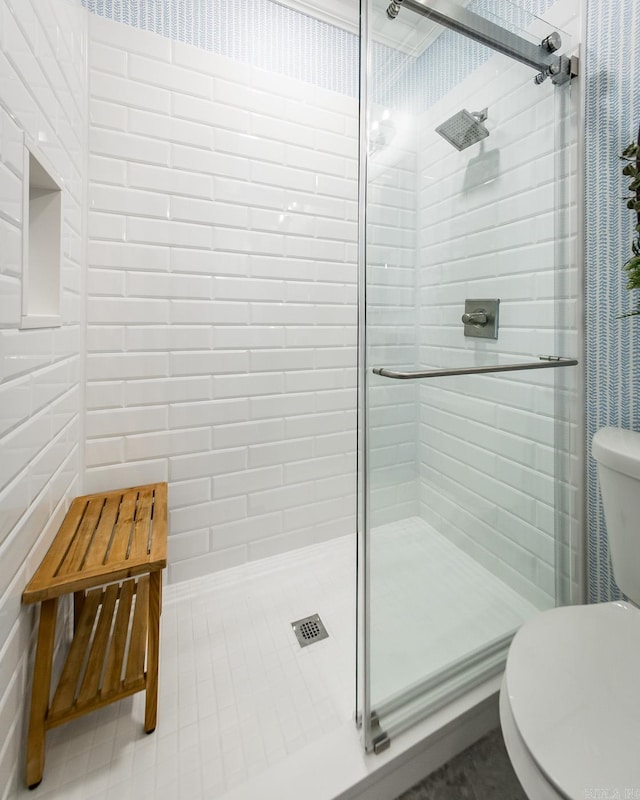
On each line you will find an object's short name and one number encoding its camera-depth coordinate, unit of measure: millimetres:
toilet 609
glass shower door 968
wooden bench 898
